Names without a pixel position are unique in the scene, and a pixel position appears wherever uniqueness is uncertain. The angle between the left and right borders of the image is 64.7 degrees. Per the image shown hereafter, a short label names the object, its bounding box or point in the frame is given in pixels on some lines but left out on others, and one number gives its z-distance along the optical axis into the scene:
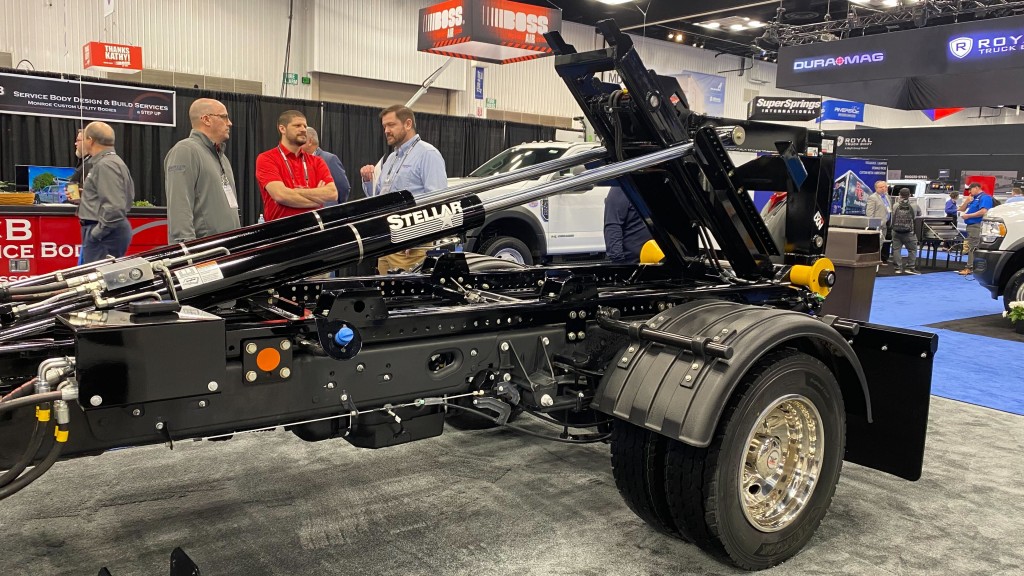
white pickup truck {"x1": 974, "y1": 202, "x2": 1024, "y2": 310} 9.53
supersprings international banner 23.20
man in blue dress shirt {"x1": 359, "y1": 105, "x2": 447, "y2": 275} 6.48
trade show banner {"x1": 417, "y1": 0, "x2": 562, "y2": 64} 11.16
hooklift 2.39
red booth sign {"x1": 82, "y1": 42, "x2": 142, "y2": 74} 10.76
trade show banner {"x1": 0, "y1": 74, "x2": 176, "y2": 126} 12.42
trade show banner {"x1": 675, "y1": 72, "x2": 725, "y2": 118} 22.05
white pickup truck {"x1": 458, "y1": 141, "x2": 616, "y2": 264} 10.10
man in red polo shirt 5.62
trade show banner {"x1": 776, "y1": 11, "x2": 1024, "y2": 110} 11.05
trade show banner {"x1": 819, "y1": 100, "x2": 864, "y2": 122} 28.44
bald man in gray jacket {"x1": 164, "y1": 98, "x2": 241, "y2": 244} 5.11
